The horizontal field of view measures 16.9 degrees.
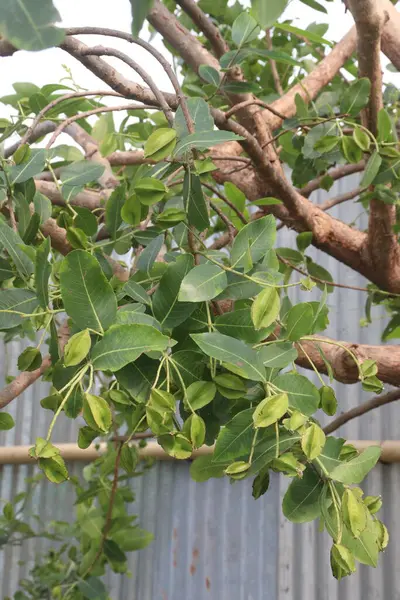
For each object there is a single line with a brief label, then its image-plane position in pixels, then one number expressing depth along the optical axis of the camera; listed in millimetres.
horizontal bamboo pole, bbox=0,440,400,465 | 3564
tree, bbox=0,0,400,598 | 964
